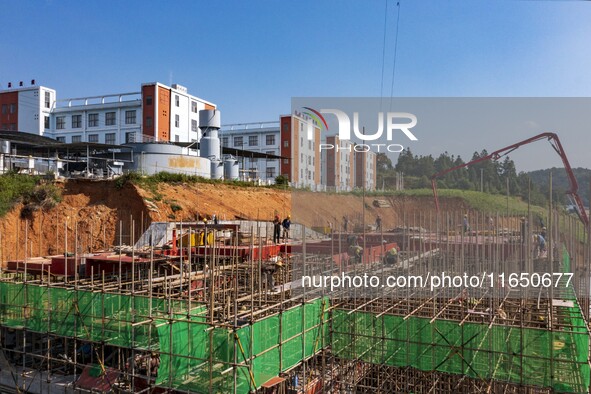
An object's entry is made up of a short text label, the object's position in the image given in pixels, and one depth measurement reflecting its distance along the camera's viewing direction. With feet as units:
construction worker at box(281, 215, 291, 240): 59.92
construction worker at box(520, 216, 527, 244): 47.02
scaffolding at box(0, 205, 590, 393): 25.39
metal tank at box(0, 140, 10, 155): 83.35
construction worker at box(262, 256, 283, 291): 41.93
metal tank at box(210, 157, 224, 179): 102.34
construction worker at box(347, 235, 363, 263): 46.98
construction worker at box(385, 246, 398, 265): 51.64
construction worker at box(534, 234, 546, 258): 55.11
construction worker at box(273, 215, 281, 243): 54.40
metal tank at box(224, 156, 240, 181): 110.92
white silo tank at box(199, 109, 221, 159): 103.86
